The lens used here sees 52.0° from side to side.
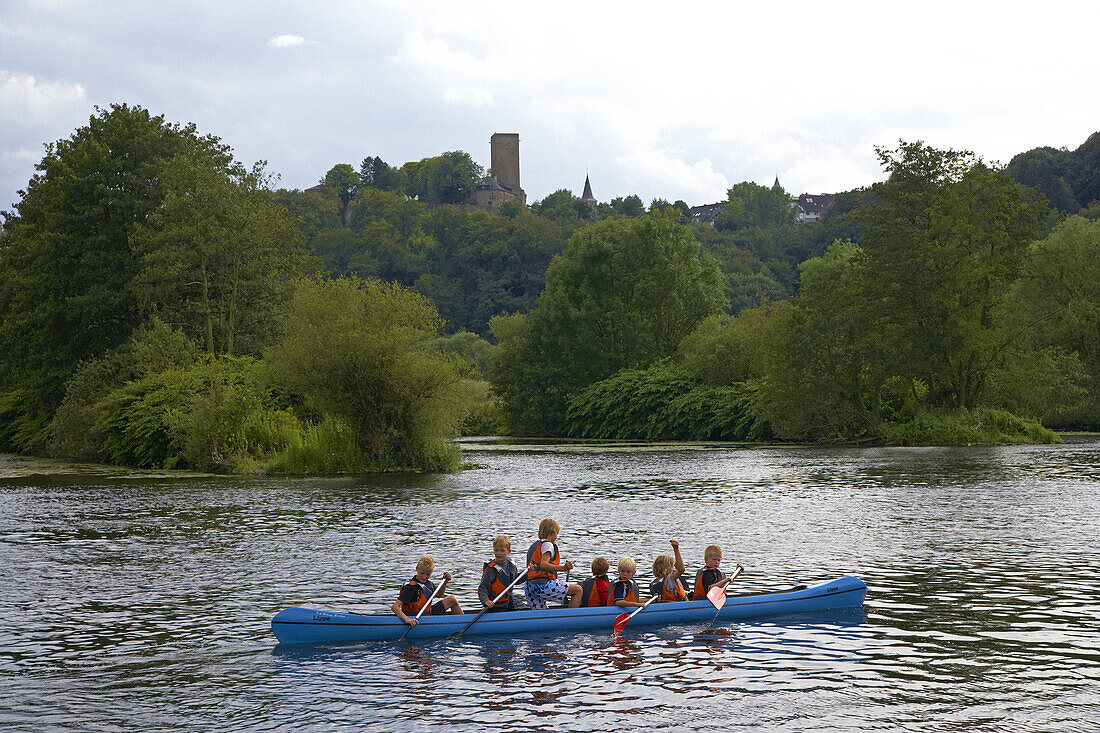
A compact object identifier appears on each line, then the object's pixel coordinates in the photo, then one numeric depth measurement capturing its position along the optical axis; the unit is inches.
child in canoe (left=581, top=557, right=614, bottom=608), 514.9
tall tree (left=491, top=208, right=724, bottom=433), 2770.7
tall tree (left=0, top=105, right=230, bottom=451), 1871.3
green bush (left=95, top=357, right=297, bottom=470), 1416.1
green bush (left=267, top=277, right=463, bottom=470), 1300.4
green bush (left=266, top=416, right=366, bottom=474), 1379.2
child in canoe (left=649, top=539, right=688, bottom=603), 518.9
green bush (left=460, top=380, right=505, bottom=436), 3043.8
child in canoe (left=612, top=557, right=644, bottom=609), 503.5
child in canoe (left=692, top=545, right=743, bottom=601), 521.3
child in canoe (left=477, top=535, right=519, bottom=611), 502.9
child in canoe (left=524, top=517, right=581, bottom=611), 514.3
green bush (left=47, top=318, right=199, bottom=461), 1665.8
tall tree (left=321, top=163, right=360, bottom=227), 7618.1
